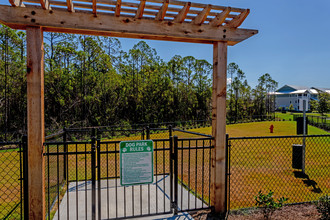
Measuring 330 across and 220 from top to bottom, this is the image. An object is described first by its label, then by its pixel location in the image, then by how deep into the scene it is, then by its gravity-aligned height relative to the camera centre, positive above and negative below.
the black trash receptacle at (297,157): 6.60 -1.54
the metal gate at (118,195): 3.45 -1.77
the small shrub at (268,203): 3.34 -1.51
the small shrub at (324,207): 3.23 -1.53
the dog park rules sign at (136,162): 3.21 -0.85
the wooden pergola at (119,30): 2.83 +1.09
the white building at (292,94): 69.00 +3.88
